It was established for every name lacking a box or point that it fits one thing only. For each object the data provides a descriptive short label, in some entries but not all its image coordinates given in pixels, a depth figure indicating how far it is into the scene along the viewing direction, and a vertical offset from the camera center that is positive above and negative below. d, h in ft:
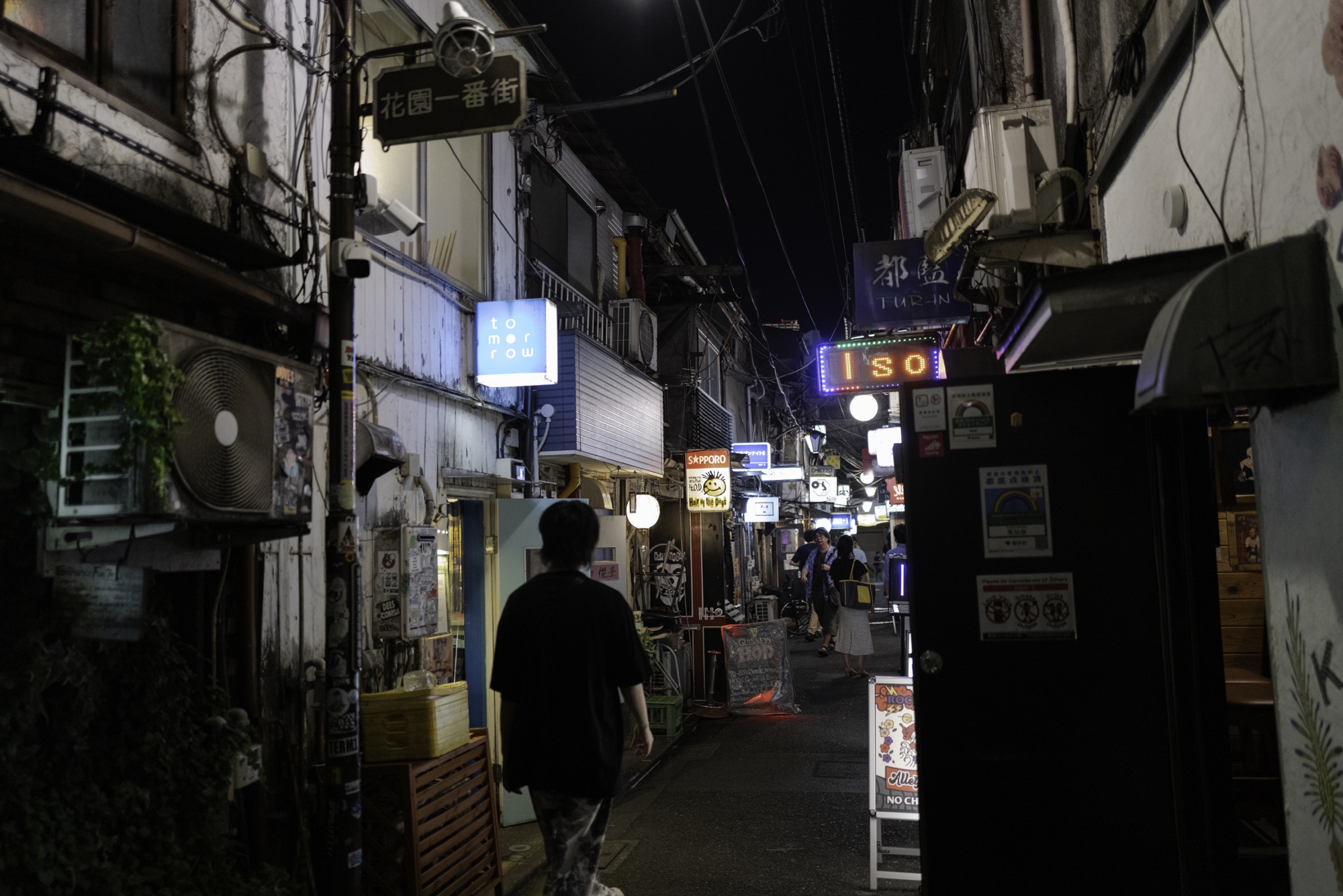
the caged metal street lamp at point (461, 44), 18.80 +10.39
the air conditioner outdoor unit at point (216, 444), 13.50 +1.71
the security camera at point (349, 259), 18.03 +5.68
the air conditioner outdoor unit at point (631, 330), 49.75 +11.48
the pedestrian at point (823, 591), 62.95 -4.22
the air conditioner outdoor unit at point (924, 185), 39.37 +15.11
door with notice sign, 13.67 -1.85
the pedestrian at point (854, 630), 52.49 -5.89
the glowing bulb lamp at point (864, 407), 51.55 +7.07
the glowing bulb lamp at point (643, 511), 49.08 +1.32
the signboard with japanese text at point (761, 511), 82.84 +1.98
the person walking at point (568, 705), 14.58 -2.76
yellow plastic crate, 19.62 -4.04
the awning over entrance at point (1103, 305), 12.42 +3.18
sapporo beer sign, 55.62 +3.31
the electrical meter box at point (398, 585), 24.79 -1.20
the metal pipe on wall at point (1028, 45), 27.68 +15.01
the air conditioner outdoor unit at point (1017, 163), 23.09 +9.57
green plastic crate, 38.63 -7.77
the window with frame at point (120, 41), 14.97 +9.13
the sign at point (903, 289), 34.17 +9.09
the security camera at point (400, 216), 22.72 +8.35
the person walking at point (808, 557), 75.05 -2.34
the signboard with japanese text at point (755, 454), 76.28 +6.69
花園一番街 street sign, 19.40 +9.47
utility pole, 17.37 -0.45
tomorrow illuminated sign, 30.81 +6.69
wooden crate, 18.58 -6.19
